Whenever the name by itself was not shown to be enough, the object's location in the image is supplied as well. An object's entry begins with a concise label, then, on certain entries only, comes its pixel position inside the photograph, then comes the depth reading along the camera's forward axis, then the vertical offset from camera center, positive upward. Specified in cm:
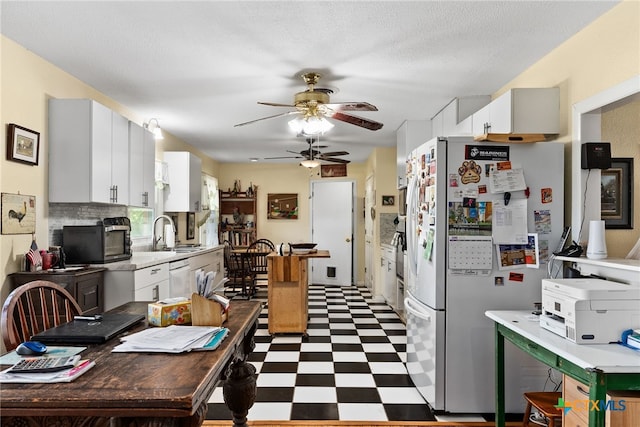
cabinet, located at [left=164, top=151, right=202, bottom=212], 561 +45
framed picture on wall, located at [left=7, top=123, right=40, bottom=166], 283 +50
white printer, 177 -41
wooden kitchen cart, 449 -88
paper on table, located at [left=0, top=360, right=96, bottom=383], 110 -43
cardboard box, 165 -40
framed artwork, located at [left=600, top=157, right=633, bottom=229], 268 +15
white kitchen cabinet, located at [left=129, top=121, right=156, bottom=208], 409 +51
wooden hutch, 847 -8
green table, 151 -56
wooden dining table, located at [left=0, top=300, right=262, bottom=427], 100 -45
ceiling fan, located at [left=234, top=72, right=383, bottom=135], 340 +90
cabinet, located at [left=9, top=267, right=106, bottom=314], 287 -49
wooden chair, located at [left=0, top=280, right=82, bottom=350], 154 -41
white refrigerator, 270 -22
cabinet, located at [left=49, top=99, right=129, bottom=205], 327 +51
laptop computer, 143 -42
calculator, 114 -42
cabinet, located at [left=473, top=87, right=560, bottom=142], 291 +75
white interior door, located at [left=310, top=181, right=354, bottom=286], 820 -27
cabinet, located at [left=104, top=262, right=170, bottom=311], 340 -59
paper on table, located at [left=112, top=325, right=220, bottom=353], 135 -43
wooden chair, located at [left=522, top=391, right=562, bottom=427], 215 -102
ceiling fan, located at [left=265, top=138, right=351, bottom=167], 537 +79
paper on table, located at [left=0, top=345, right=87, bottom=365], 124 -44
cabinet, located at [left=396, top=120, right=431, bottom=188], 497 +99
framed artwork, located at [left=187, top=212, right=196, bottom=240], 646 -16
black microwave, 342 -24
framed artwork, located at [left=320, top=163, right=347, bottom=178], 834 +92
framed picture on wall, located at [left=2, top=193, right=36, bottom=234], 277 +0
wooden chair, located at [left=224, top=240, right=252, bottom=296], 664 -88
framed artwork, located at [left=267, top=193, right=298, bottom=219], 852 +17
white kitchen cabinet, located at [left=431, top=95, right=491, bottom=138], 390 +103
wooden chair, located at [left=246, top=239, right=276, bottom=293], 663 -72
